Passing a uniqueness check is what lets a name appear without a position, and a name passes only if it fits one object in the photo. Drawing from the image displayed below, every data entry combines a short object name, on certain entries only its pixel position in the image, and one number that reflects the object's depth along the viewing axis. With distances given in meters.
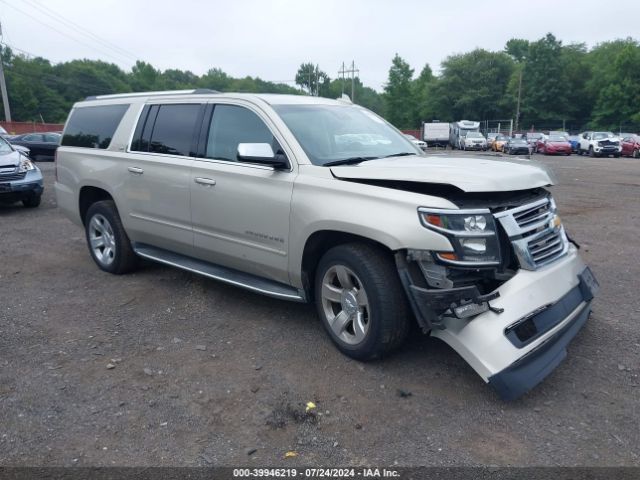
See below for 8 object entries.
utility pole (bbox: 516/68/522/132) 70.71
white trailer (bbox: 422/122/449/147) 50.53
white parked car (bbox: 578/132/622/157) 30.66
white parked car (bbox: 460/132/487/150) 40.91
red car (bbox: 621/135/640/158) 30.45
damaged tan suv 3.27
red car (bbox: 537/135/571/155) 33.84
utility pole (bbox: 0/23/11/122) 36.32
